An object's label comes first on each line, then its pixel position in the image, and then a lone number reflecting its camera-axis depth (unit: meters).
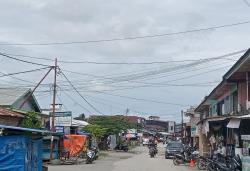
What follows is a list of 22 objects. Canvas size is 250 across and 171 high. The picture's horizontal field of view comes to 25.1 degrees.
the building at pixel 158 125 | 168.75
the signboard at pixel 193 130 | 61.99
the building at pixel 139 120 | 153.12
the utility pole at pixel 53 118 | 42.34
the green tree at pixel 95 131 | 68.06
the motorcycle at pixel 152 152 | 60.22
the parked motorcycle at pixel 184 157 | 43.21
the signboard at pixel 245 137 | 22.63
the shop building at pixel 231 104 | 24.27
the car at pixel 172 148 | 56.27
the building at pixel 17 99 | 40.42
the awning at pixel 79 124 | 67.09
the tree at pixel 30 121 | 33.03
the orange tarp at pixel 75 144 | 51.59
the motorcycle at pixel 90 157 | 43.75
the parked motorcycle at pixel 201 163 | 36.04
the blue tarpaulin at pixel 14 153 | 18.83
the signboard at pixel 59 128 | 49.64
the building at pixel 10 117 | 30.33
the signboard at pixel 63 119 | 45.62
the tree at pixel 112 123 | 79.56
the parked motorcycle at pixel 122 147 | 78.25
